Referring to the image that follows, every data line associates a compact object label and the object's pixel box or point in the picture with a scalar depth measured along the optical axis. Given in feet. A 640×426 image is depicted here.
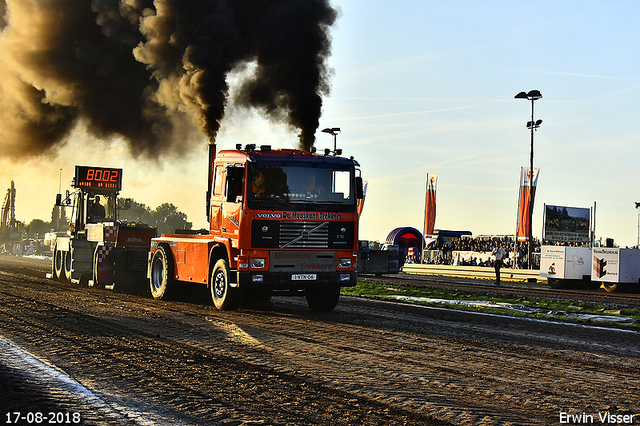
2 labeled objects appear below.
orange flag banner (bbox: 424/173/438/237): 148.85
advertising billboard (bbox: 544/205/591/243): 140.77
